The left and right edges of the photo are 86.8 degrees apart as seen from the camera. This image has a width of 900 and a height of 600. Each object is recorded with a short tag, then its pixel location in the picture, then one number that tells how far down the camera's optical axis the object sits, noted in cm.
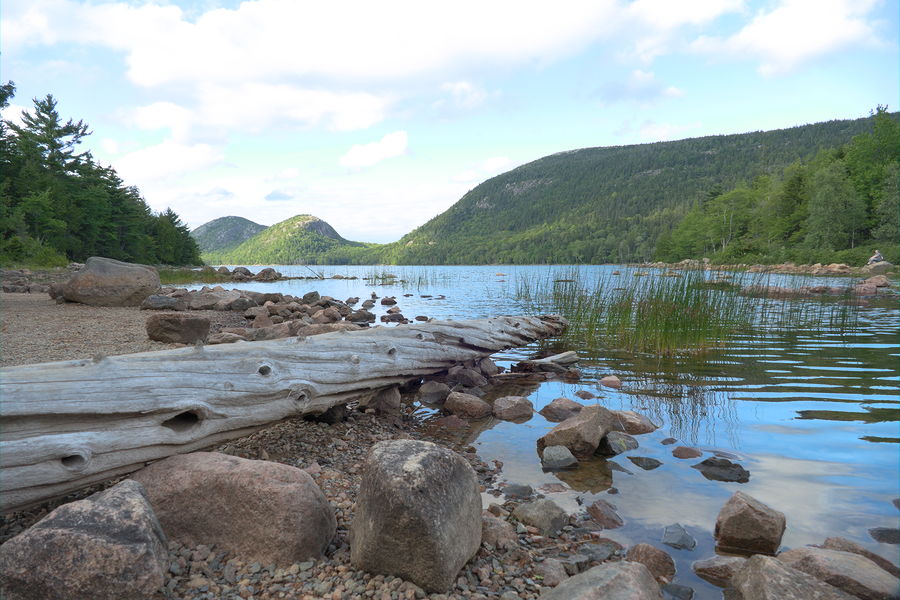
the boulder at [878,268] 2796
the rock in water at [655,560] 259
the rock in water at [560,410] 524
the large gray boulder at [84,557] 189
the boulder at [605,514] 315
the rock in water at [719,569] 254
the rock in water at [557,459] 404
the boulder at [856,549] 251
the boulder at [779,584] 201
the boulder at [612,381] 648
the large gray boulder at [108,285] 1293
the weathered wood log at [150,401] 257
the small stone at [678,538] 286
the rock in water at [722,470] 370
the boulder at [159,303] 1272
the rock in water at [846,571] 216
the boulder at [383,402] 532
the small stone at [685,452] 415
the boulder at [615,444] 428
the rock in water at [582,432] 421
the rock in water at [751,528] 278
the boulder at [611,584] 195
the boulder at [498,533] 272
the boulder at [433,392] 601
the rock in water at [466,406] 540
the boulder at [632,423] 472
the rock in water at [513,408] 533
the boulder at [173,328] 759
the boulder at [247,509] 243
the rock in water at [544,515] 299
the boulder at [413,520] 225
